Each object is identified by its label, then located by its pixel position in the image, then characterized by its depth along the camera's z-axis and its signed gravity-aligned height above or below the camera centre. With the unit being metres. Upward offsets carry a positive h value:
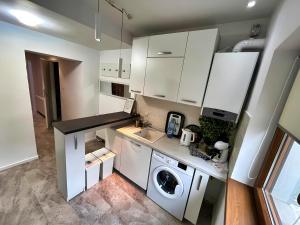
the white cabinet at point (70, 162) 1.49 -1.09
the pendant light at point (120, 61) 1.62 +0.16
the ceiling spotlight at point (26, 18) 1.32 +0.48
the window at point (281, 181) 0.78 -0.56
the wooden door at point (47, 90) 3.49 -0.64
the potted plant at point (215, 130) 1.56 -0.49
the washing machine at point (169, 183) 1.46 -1.22
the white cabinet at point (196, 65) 1.41 +0.22
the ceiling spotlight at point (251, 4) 1.15 +0.75
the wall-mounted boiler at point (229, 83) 1.26 +0.05
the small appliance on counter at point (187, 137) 1.73 -0.68
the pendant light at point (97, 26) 1.18 +0.41
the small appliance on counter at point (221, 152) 1.42 -0.69
